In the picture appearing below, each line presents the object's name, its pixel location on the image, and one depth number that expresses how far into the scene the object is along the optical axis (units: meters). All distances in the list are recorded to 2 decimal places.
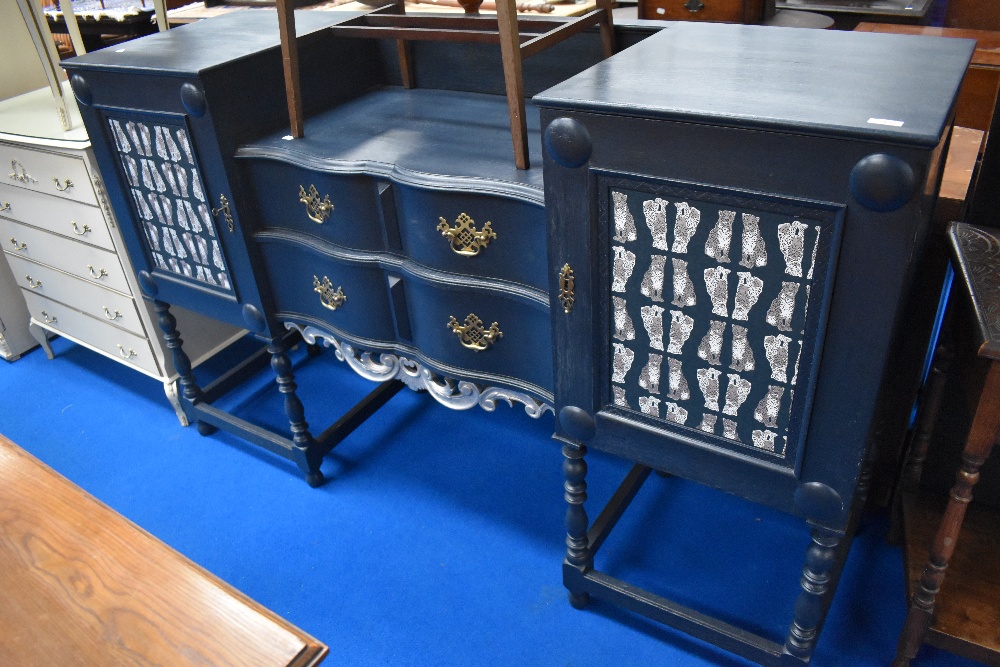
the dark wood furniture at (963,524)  1.21
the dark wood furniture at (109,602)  0.94
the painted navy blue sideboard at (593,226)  1.06
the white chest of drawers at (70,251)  2.16
